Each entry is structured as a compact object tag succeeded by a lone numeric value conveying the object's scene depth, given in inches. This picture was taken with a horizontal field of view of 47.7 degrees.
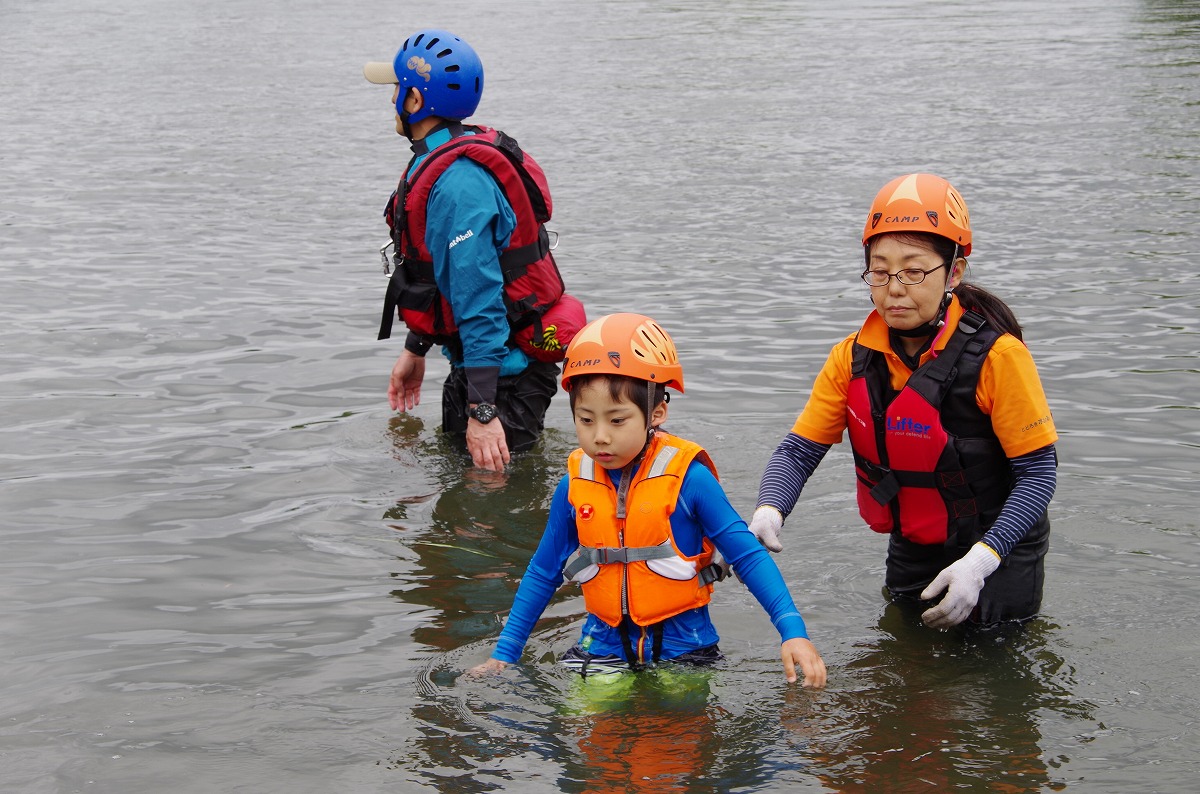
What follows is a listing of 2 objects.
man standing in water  276.1
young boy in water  184.1
